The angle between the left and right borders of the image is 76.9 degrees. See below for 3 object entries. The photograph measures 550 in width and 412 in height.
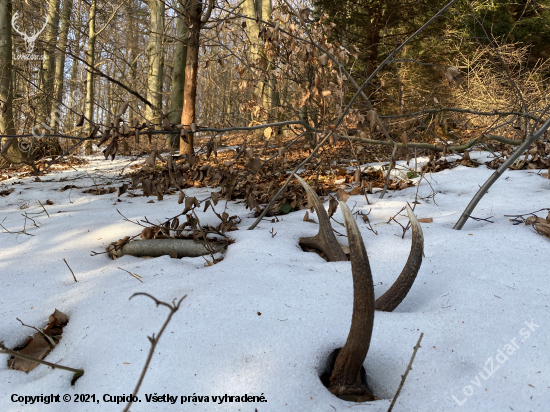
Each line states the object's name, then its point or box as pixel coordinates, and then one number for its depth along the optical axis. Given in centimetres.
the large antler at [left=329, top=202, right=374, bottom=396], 101
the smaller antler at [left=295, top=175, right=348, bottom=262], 189
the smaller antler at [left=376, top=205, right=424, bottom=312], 138
